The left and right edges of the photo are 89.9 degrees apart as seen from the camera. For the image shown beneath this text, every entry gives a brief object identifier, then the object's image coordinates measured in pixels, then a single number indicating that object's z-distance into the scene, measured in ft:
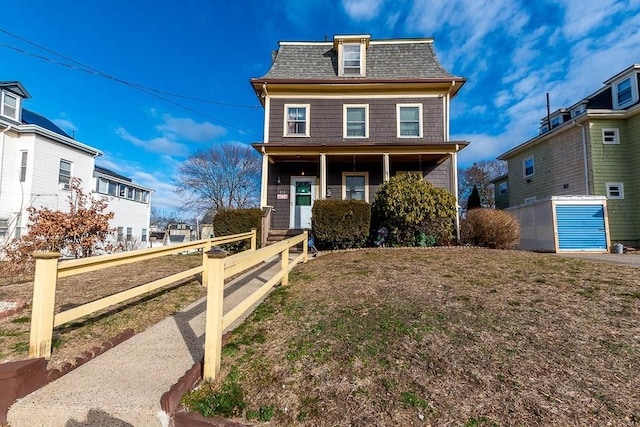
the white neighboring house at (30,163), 48.97
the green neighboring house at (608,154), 46.34
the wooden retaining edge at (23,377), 7.28
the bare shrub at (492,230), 32.94
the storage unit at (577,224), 37.01
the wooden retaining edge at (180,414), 7.02
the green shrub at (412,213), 30.66
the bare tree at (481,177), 108.88
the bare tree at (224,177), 114.52
